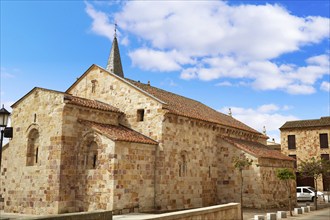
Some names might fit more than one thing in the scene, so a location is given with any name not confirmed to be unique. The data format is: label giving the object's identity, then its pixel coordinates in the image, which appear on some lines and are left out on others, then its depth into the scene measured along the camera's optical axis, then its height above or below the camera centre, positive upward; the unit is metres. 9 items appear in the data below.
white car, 35.28 -2.37
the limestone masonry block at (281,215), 19.78 -2.50
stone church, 18.80 +0.76
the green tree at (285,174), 21.53 -0.24
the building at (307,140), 42.22 +3.67
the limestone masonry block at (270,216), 18.10 -2.35
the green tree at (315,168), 26.77 +0.18
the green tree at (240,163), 18.44 +0.35
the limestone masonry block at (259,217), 17.33 -2.31
